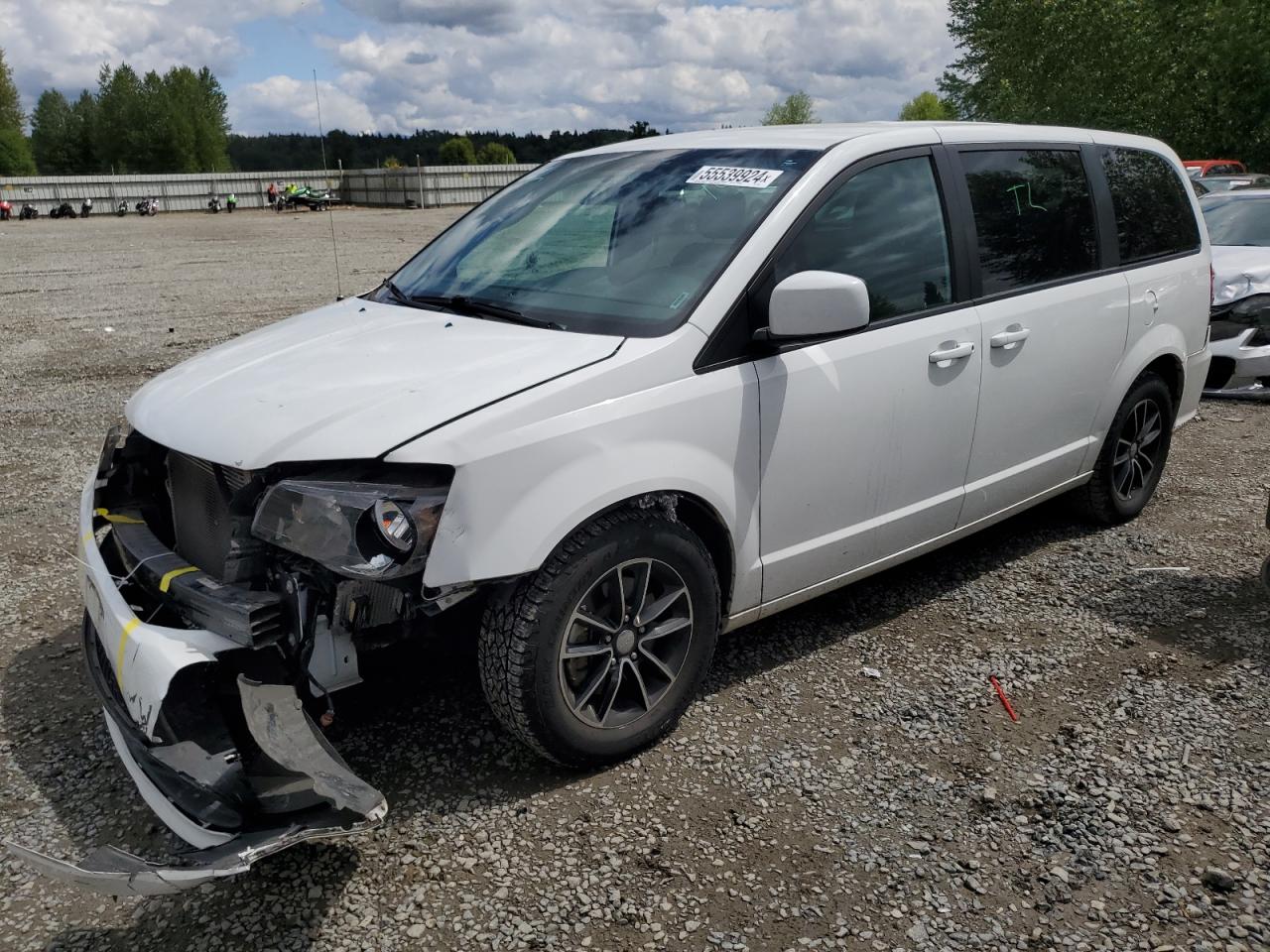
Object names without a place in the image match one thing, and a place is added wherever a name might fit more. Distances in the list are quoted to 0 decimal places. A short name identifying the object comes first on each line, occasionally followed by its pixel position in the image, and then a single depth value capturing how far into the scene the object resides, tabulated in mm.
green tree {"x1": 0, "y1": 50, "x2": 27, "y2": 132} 81312
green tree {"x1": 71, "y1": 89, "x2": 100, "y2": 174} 93312
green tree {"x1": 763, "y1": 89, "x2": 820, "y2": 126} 108369
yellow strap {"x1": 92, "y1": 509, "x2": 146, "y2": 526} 3221
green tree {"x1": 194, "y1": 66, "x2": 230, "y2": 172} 92781
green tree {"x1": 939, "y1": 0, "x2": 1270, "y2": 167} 31656
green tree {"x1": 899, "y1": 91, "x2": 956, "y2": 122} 107812
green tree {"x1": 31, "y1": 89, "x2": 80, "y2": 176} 93625
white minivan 2660
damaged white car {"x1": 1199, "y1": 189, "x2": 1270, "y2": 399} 8344
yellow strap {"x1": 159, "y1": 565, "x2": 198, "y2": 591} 2831
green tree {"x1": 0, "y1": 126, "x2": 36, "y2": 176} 75812
